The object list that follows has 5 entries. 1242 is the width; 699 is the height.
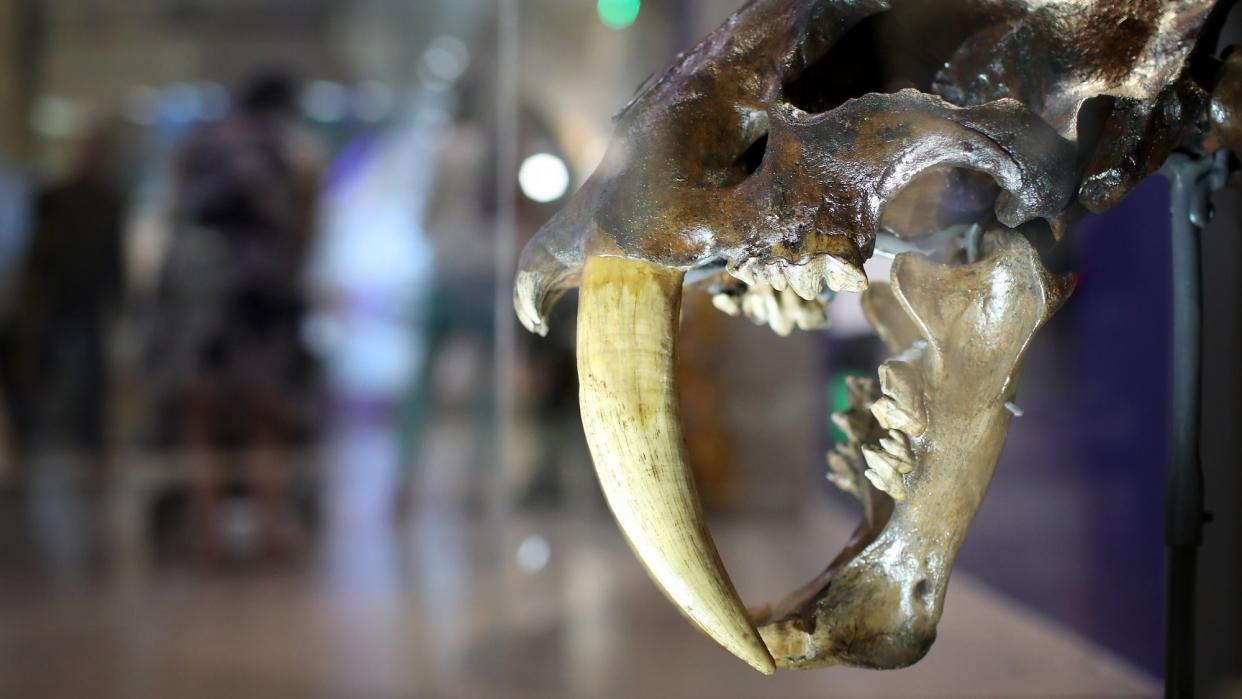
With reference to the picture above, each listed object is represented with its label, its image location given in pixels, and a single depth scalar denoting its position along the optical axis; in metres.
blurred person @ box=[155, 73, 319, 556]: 3.07
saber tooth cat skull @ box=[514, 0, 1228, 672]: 0.71
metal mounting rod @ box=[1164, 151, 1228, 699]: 1.00
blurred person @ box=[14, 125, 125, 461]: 3.50
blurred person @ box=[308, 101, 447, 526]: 3.65
